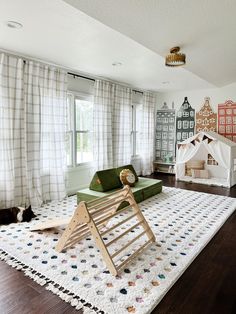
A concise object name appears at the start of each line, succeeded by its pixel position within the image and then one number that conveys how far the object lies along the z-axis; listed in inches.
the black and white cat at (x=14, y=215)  126.1
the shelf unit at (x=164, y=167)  263.4
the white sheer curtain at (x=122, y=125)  214.8
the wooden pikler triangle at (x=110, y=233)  82.2
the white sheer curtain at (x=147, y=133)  253.9
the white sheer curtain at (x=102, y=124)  192.1
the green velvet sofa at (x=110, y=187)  148.2
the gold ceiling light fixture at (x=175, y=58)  119.0
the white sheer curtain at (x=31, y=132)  134.3
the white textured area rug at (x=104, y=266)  71.1
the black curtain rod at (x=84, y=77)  173.8
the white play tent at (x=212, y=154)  207.6
